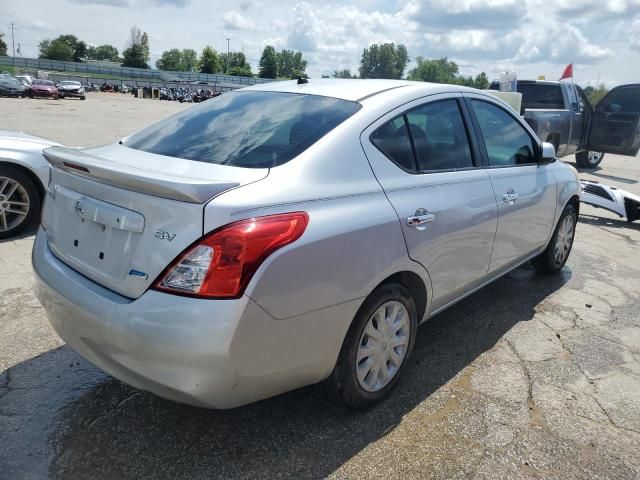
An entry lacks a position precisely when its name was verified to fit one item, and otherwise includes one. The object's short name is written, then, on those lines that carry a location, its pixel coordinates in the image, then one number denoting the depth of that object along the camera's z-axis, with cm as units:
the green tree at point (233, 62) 12912
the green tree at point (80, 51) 12798
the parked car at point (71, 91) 4141
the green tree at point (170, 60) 14012
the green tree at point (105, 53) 16076
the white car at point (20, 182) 501
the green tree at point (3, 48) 11394
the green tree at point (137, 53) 11831
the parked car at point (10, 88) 3709
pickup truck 1142
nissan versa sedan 203
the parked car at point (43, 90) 3844
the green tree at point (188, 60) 14950
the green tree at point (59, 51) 11683
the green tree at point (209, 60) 11621
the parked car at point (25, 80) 4000
